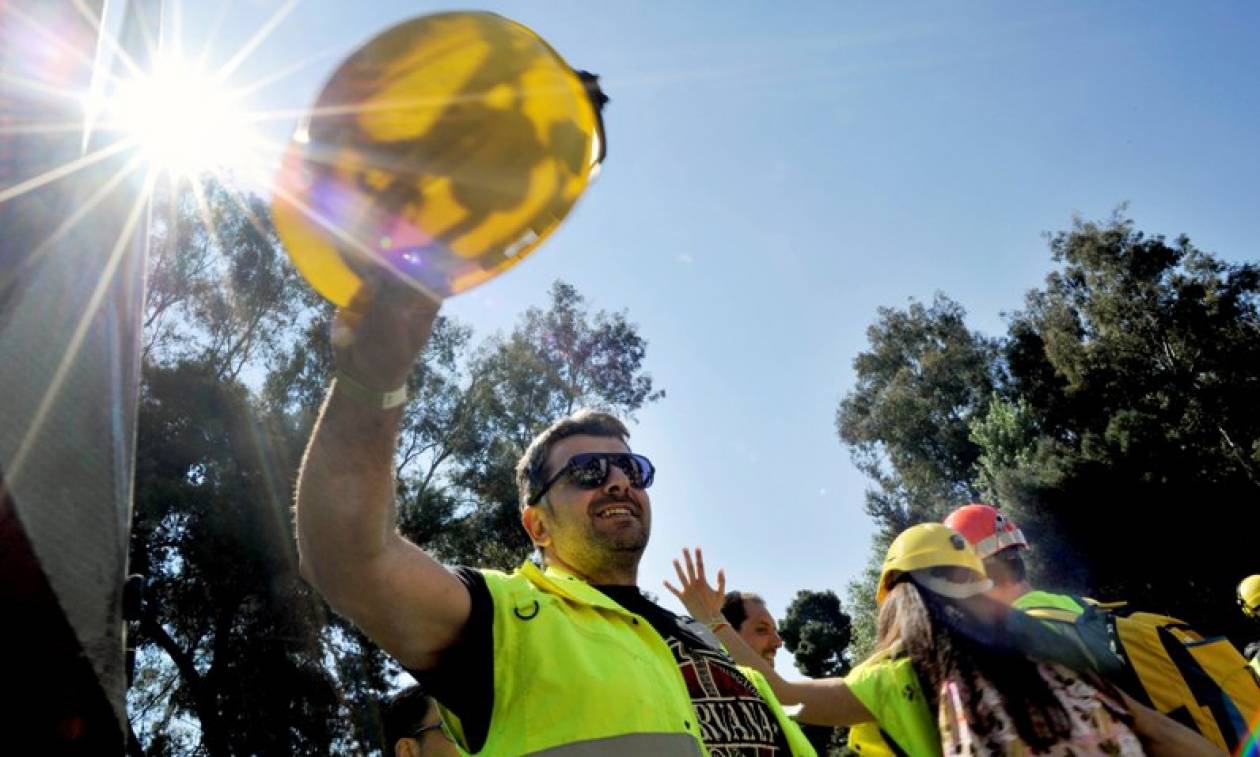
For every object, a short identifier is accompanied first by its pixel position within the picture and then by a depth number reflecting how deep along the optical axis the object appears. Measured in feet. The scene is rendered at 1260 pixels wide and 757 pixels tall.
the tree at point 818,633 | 137.90
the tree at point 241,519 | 49.93
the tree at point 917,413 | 108.47
